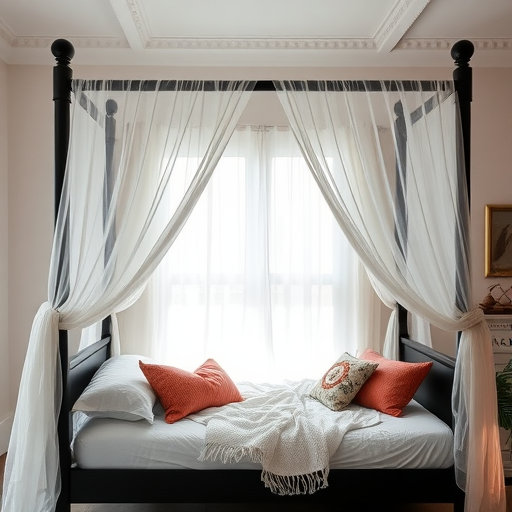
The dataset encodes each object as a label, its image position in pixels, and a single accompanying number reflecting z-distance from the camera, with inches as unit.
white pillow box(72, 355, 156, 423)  108.8
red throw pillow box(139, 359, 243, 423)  115.4
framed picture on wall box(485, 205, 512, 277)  164.6
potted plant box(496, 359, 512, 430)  131.3
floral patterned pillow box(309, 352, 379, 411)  123.2
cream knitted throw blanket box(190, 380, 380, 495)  102.4
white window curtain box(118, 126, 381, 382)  165.5
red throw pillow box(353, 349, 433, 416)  118.0
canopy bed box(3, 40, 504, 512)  102.8
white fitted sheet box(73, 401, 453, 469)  104.7
